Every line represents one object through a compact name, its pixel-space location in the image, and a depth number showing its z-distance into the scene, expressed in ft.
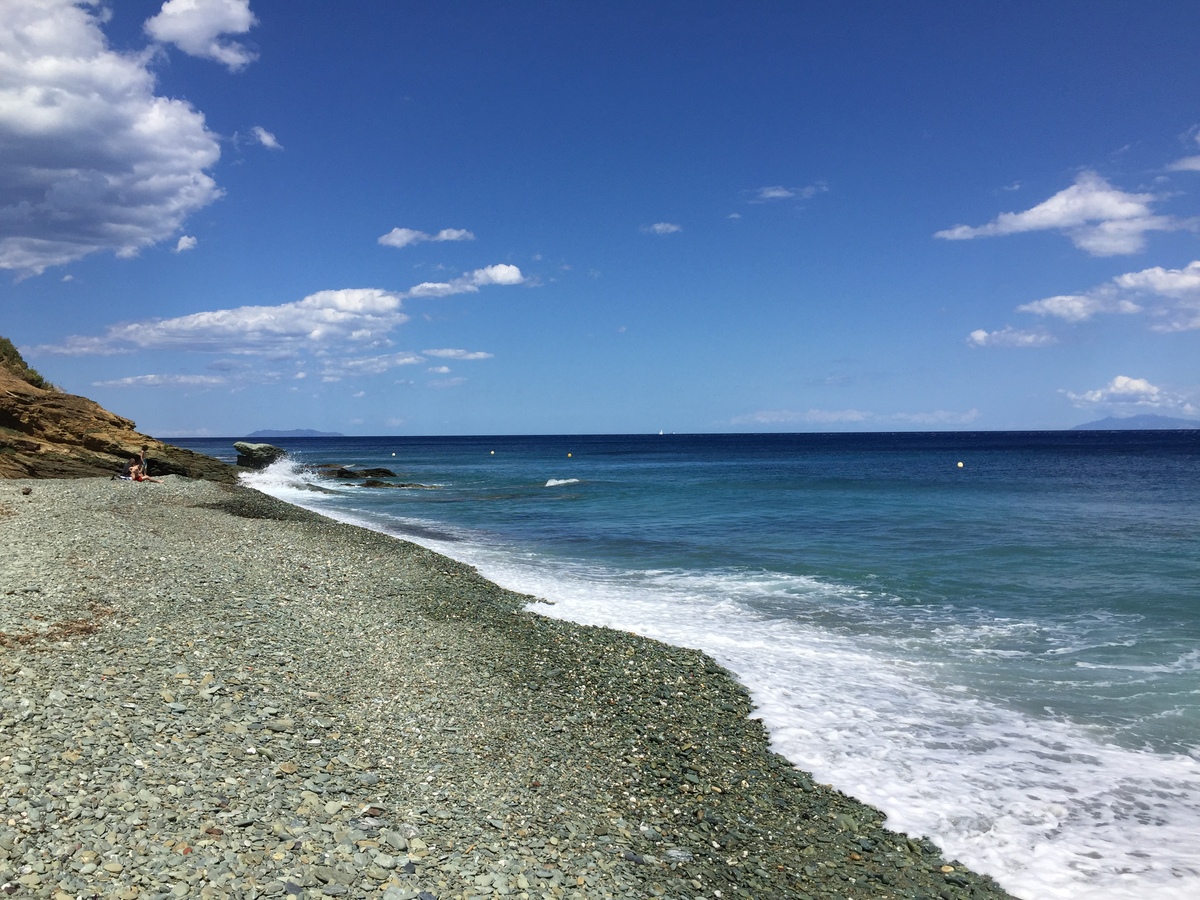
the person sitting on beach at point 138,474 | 97.66
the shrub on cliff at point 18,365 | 111.94
